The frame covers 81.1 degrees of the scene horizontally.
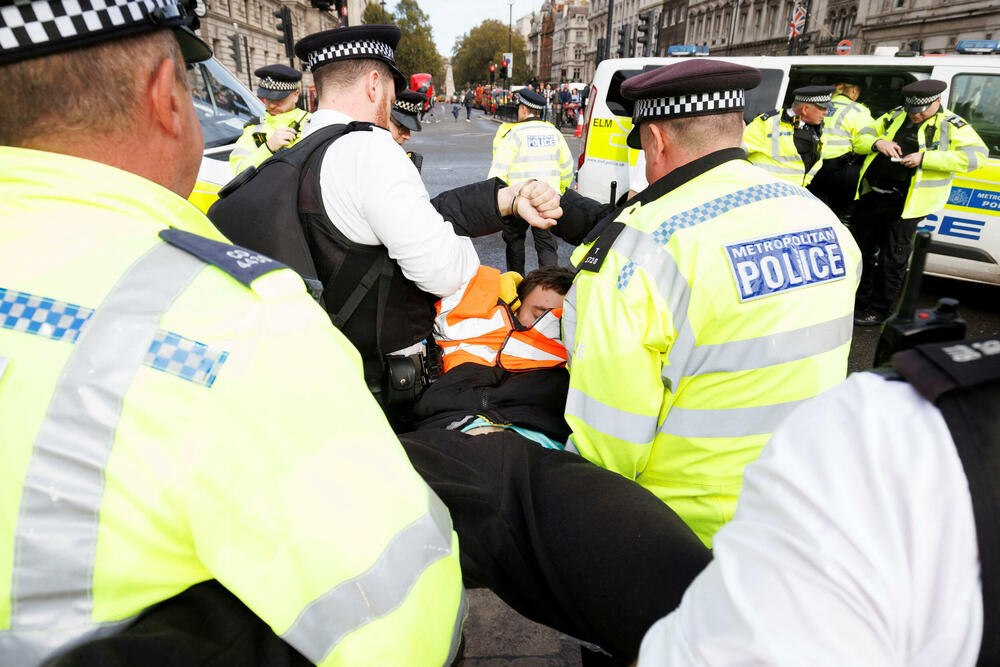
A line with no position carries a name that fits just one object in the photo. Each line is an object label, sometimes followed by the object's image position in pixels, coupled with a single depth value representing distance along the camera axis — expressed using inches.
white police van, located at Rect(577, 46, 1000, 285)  204.8
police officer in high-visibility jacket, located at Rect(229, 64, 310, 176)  202.2
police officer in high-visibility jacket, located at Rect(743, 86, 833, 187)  219.6
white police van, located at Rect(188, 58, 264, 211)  174.7
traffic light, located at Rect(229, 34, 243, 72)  655.1
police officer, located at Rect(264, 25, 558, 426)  75.9
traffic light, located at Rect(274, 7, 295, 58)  556.4
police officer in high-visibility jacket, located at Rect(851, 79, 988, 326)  193.3
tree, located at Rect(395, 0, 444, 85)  2250.5
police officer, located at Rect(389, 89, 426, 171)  174.9
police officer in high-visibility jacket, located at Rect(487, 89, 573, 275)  235.6
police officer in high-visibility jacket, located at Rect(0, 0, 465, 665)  26.8
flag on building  860.0
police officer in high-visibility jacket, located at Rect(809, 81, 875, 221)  232.2
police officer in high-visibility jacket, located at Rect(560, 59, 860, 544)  61.8
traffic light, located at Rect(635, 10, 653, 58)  661.3
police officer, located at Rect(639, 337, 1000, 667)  20.6
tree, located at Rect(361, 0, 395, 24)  2290.5
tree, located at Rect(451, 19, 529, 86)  3659.0
